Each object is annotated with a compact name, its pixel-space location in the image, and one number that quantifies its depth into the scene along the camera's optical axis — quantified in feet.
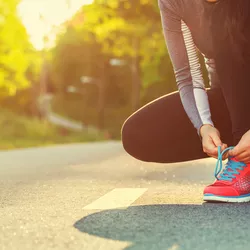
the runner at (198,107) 11.44
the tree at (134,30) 120.37
